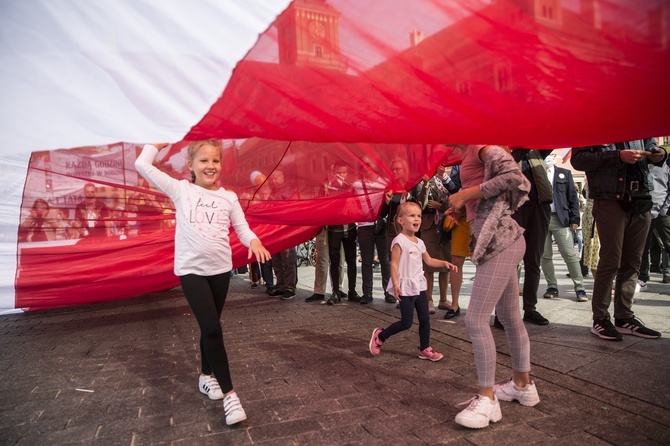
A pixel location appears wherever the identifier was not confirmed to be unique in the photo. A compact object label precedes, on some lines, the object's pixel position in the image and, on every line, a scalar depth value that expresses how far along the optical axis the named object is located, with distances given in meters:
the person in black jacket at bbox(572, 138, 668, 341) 3.98
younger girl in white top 3.93
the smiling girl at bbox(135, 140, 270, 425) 2.86
